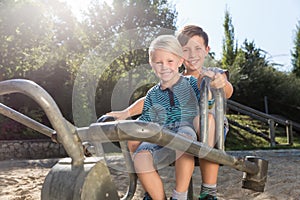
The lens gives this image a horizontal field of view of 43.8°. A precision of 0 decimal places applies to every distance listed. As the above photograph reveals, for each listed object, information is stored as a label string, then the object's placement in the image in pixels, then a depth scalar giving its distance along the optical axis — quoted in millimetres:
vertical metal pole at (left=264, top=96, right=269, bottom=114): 14164
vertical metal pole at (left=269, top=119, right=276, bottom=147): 8366
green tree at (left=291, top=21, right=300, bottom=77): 21278
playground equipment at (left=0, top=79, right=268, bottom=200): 936
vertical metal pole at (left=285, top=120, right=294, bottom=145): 8859
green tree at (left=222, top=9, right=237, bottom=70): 19656
